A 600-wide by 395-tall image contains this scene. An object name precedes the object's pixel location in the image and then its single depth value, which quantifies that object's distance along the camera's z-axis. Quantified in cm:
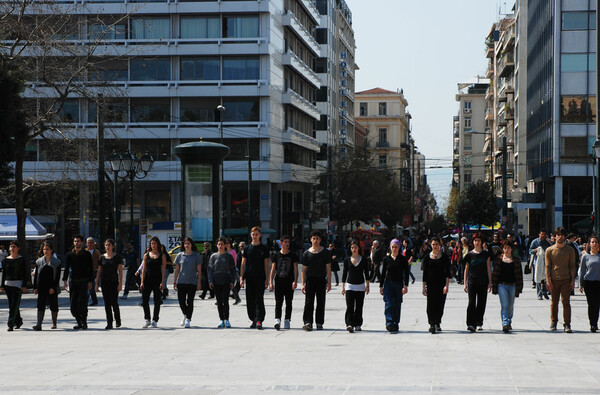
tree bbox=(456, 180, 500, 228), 8725
